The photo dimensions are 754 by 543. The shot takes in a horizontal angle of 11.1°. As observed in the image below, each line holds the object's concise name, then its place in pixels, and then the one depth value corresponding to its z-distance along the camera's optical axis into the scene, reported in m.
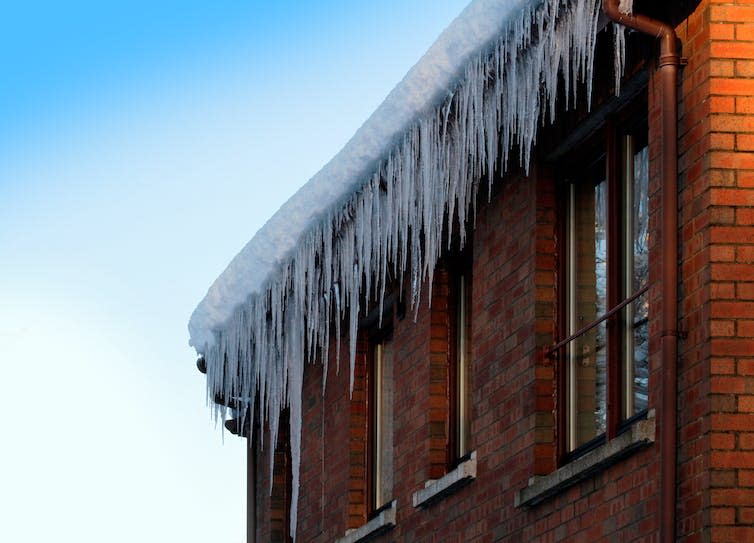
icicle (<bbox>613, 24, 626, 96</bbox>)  18.40
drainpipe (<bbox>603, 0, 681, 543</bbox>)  17.05
